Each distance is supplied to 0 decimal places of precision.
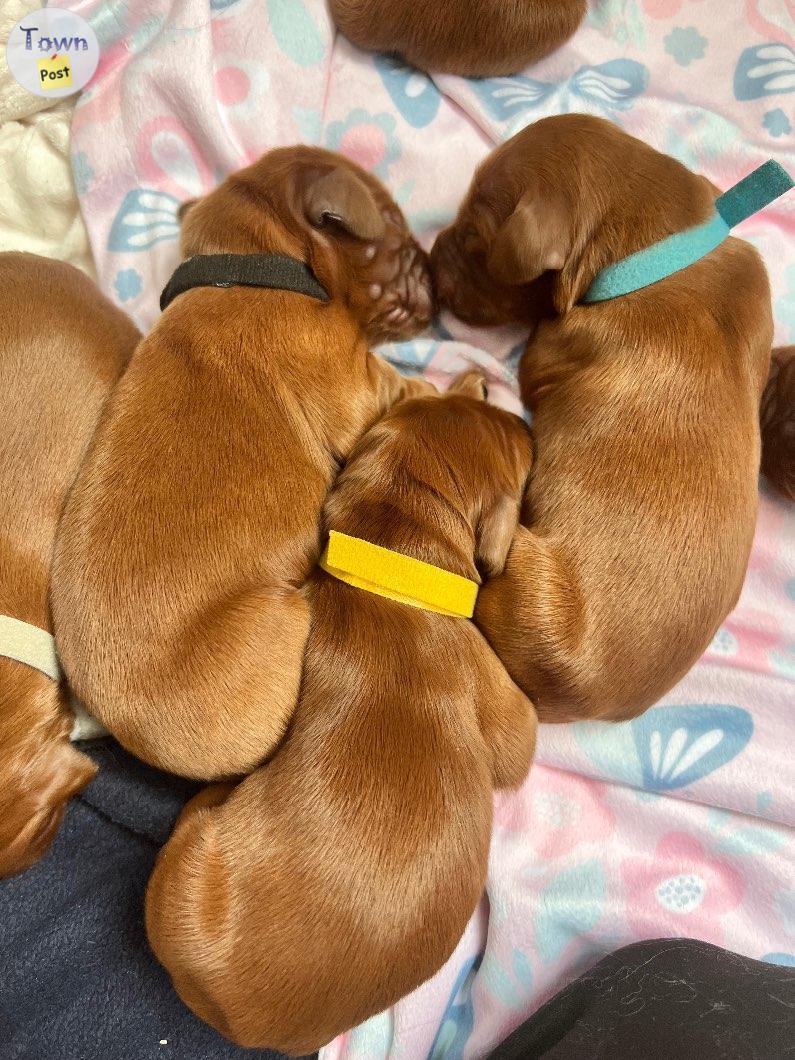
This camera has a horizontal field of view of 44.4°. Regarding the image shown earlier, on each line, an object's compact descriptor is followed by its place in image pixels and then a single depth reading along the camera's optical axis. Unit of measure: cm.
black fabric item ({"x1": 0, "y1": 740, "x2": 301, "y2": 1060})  30
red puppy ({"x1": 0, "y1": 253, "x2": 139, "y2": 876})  28
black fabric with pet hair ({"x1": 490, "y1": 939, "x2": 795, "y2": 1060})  26
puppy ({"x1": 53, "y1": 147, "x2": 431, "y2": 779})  27
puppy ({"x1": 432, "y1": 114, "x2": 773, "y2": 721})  28
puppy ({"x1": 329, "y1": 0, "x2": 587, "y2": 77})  35
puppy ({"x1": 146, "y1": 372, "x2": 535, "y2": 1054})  24
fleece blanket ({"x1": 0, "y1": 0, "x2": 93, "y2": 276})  38
